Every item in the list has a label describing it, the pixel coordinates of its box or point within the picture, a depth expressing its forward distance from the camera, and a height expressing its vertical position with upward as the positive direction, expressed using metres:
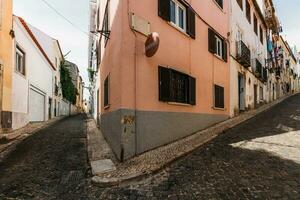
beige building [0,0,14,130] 5.95 +1.78
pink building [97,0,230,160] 4.06 +1.02
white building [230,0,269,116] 8.02 +3.00
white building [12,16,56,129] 7.02 +1.43
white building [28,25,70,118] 13.01 +4.54
